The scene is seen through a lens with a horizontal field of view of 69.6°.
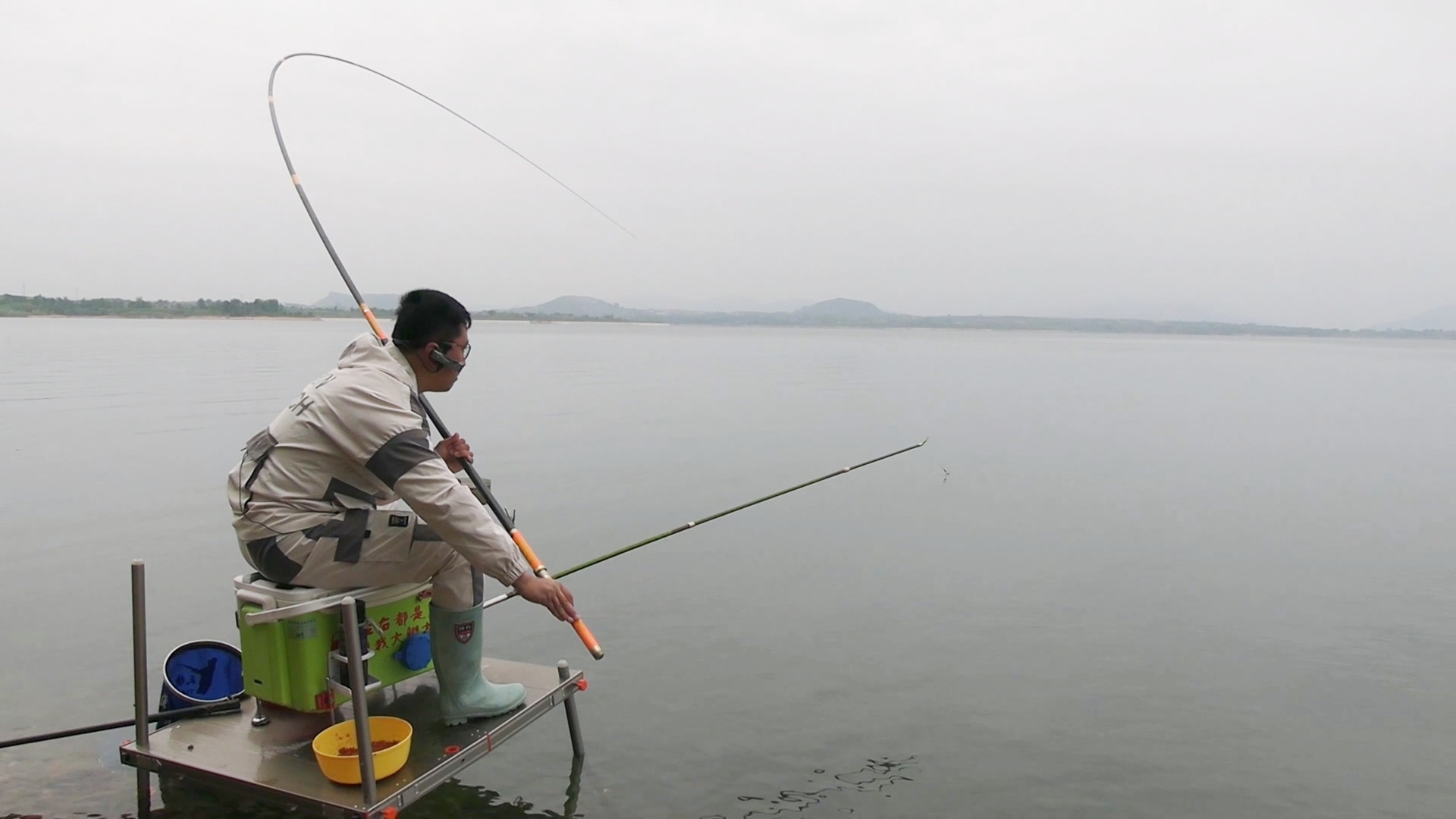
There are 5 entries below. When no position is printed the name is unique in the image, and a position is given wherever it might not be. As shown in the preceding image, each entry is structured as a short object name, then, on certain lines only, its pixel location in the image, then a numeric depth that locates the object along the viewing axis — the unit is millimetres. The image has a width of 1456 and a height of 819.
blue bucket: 4430
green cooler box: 3545
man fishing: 3389
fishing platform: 3334
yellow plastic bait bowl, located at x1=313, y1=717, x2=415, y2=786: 3438
